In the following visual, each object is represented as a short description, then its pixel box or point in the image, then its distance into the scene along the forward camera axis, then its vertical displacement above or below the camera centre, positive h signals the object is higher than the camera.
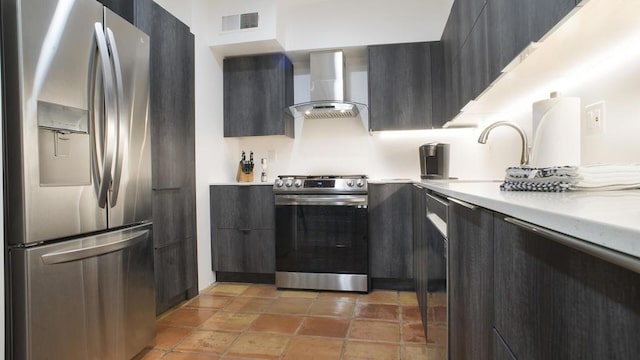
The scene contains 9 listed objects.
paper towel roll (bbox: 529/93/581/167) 1.36 +0.16
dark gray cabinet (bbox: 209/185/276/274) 2.98 -0.48
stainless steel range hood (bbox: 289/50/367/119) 3.17 +0.92
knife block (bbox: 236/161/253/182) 3.46 +0.00
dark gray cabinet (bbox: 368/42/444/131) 2.98 +0.82
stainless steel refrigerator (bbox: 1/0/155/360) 1.24 -0.01
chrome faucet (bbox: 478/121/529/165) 1.54 +0.16
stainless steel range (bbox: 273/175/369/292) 2.79 -0.50
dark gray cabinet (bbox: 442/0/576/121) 1.03 +0.58
